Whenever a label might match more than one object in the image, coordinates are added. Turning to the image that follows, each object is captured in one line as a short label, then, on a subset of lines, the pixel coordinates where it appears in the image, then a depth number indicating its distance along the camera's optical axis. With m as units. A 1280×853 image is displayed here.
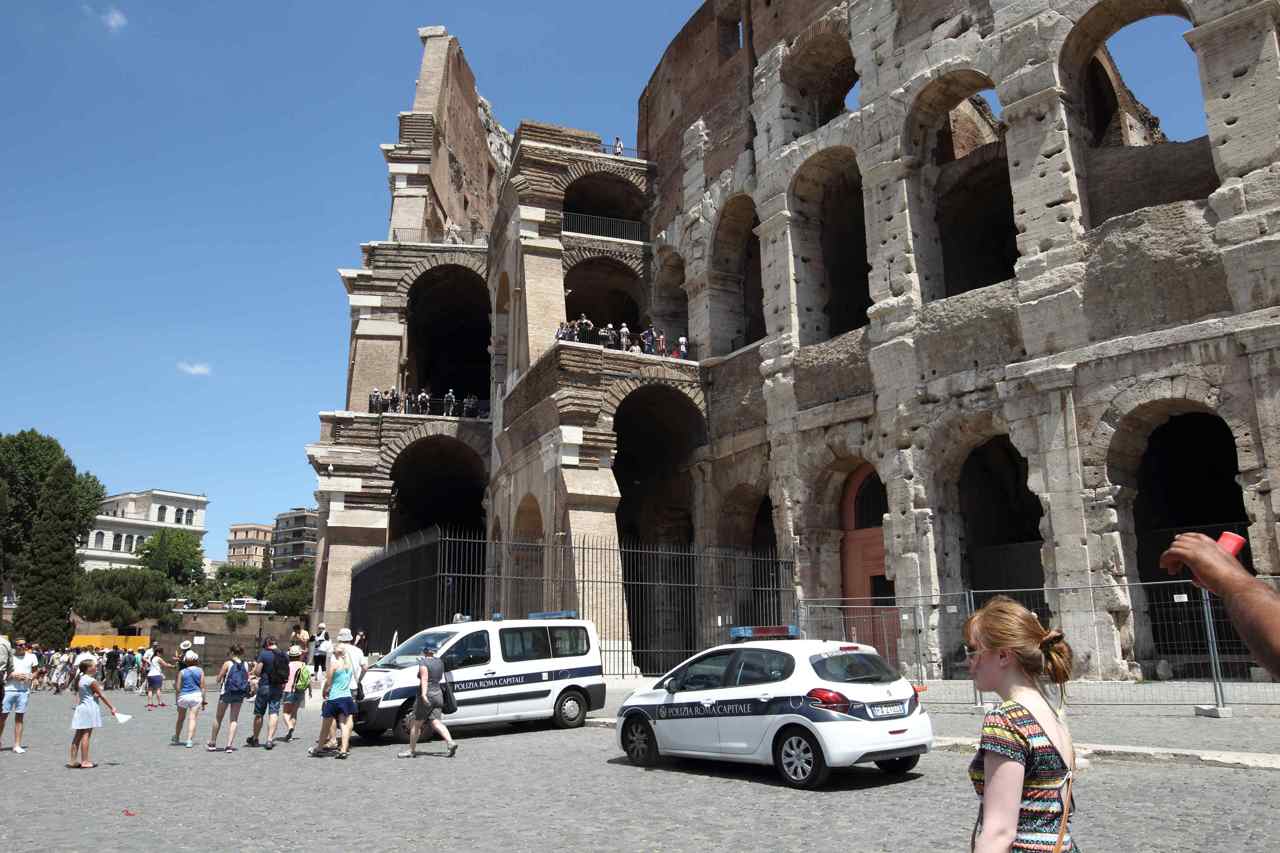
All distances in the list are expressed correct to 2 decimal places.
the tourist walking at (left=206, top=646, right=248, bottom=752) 11.66
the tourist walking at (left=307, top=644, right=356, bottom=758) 10.62
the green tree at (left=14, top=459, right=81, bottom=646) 42.12
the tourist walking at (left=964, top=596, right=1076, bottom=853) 2.38
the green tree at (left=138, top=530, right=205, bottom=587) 90.25
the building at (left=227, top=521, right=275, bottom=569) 154.38
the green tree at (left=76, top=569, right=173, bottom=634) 59.75
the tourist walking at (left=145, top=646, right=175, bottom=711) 21.34
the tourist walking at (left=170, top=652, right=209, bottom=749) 12.12
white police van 11.88
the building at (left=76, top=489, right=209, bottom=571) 100.75
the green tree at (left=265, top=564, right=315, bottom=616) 75.81
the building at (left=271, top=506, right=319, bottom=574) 135.38
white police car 7.73
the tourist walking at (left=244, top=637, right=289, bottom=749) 11.80
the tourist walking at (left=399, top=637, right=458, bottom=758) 10.28
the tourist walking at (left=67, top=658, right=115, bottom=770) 10.10
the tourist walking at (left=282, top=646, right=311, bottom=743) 12.97
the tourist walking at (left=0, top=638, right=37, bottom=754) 11.48
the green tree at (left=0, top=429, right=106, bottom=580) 48.81
